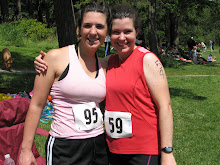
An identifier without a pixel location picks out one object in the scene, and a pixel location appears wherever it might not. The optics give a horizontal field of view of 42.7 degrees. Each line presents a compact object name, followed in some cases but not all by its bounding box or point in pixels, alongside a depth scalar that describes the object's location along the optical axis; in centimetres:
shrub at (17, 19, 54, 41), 1973
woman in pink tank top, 201
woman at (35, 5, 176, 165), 200
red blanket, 316
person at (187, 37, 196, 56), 2319
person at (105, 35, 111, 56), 907
